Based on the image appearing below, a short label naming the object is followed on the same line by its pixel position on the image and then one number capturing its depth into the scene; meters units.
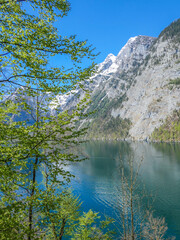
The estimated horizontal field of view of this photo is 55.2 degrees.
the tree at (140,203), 28.55
